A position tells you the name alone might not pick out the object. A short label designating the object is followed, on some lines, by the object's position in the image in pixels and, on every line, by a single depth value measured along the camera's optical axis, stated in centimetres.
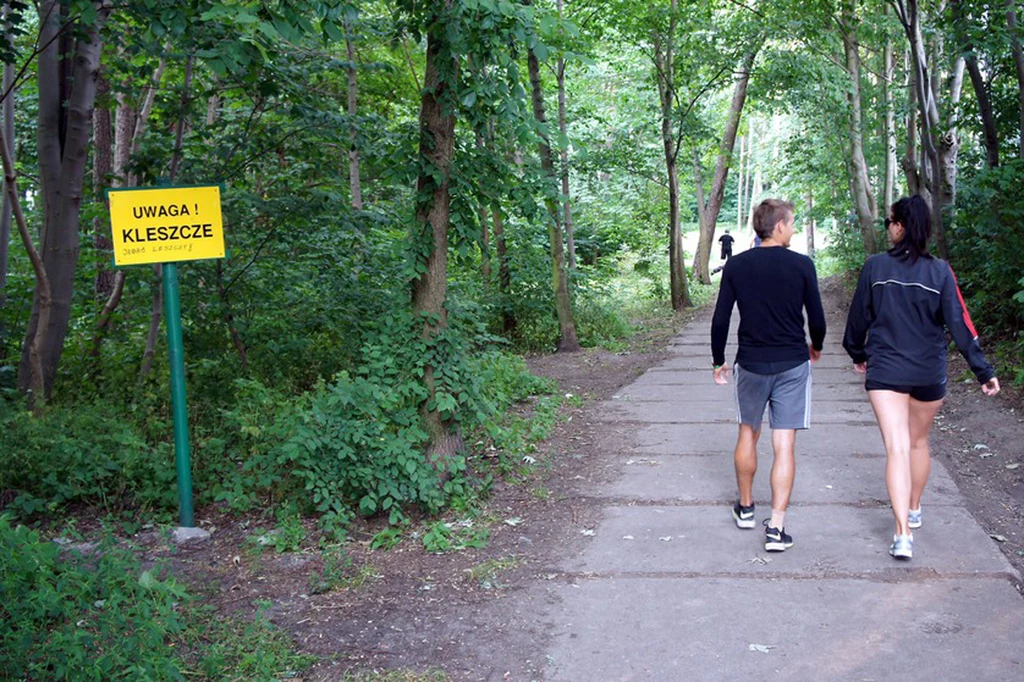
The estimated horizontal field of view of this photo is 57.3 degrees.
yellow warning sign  570
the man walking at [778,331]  536
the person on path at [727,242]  3036
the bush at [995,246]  1049
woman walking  506
